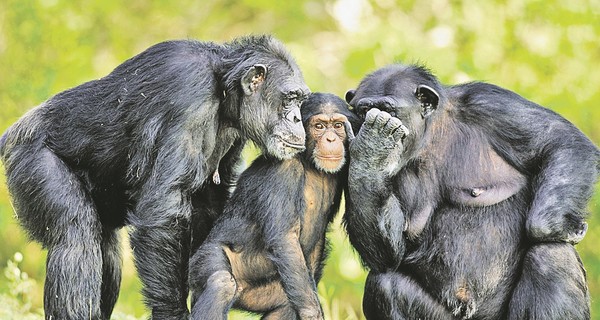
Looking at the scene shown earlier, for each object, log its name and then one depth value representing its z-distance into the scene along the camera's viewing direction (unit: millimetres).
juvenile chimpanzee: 13195
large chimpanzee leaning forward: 13508
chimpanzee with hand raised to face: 13281
